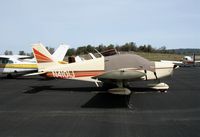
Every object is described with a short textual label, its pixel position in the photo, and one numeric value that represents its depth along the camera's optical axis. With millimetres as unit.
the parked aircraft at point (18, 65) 22766
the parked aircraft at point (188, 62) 47381
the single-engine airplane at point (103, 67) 11727
